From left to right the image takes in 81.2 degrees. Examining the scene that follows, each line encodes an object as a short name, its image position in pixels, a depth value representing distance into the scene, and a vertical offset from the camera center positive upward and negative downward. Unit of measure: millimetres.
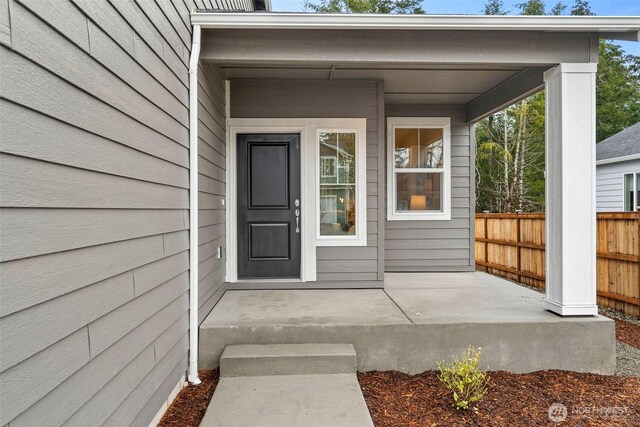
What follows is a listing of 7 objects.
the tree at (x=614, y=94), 16109 +5135
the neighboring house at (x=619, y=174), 8859 +933
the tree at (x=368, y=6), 14677 +8527
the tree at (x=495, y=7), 17594 +9780
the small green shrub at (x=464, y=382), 2518 -1223
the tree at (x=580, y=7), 17766 +9793
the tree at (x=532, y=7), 16828 +9352
